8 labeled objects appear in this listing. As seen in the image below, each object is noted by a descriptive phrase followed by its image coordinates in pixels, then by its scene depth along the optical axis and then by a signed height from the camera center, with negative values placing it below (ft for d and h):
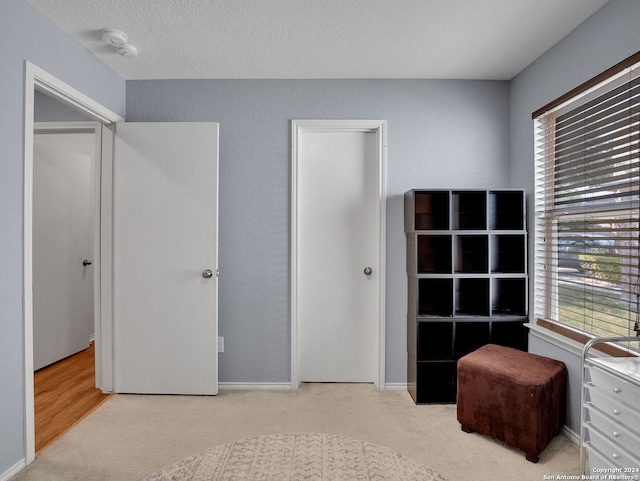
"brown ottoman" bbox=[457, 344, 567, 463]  6.54 -2.95
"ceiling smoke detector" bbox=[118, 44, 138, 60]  7.89 +4.21
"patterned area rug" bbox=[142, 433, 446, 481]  3.73 -2.40
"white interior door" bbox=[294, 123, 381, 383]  9.90 -0.38
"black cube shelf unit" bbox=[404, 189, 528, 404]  8.80 -0.94
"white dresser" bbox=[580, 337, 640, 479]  4.63 -2.38
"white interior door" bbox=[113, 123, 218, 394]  9.09 -0.41
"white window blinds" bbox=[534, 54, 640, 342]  6.12 +0.71
